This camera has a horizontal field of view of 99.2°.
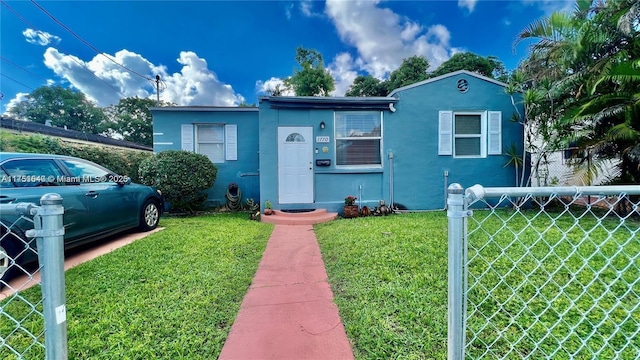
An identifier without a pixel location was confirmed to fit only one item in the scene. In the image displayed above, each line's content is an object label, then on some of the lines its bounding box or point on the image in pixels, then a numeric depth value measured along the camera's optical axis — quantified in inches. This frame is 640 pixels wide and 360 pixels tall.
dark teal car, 123.0
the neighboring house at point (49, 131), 354.6
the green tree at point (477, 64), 732.0
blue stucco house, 282.2
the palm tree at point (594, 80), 211.5
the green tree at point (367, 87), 847.7
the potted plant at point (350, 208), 275.0
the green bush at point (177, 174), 268.5
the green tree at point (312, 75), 719.1
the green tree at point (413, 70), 761.6
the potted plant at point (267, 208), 268.8
